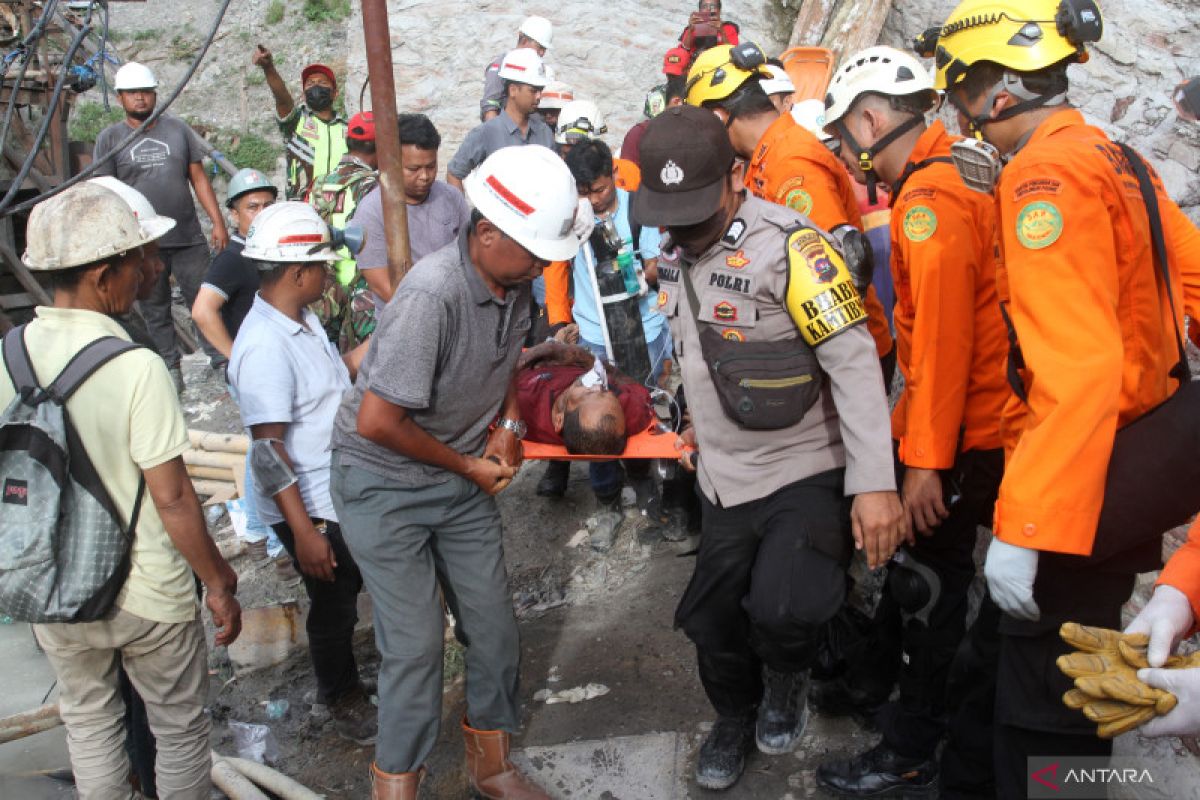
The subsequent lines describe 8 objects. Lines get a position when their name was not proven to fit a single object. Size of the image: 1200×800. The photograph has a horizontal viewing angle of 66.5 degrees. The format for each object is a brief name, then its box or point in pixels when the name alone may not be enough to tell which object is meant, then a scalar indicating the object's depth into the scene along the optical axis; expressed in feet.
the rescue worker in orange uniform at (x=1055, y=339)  6.35
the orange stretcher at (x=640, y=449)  14.16
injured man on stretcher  14.43
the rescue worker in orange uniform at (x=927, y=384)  8.74
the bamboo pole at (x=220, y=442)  19.97
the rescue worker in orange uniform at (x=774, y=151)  11.27
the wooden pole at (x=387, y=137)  10.46
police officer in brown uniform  8.63
